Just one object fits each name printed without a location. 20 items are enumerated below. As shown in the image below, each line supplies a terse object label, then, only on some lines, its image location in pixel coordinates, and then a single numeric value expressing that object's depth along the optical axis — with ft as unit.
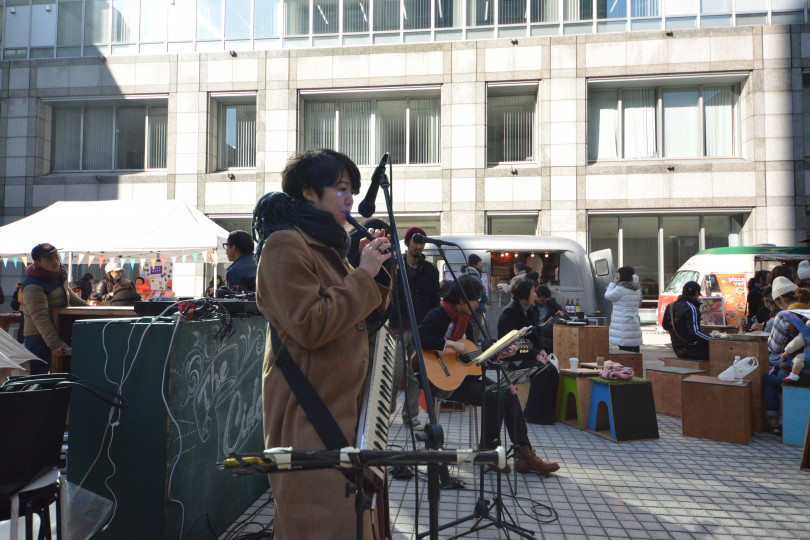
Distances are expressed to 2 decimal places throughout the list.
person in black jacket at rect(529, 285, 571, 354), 26.61
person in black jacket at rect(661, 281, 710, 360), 25.52
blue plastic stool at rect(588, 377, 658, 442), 19.89
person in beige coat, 5.85
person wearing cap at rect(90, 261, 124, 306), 35.91
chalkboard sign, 9.27
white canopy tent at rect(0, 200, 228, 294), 30.71
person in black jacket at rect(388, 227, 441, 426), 20.06
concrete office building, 53.42
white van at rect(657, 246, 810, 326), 45.47
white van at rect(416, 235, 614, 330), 41.55
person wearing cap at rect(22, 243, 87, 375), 18.95
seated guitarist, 15.48
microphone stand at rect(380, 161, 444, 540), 5.53
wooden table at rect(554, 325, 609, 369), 26.61
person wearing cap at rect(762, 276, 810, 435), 20.15
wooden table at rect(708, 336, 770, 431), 21.42
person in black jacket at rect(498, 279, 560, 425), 20.70
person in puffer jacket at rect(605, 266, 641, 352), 27.91
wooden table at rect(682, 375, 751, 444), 19.52
